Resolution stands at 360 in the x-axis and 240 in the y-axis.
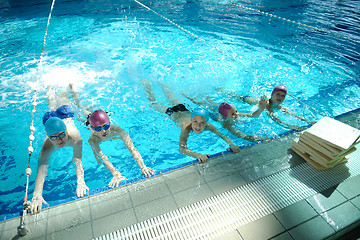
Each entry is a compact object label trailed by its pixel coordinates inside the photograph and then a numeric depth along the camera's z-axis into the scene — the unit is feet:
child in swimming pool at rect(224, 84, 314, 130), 13.78
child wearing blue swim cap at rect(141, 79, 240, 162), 11.24
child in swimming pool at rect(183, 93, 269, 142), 12.60
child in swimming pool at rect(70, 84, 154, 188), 9.69
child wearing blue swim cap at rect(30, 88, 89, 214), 8.61
